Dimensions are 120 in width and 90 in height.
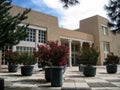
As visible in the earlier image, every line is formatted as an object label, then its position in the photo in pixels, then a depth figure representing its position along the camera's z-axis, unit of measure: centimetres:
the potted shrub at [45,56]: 633
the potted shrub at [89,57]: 883
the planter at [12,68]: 1115
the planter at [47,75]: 636
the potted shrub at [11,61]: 1090
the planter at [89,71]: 822
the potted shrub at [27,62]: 867
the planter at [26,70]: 866
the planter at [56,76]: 544
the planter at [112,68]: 1025
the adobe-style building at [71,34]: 1555
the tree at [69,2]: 365
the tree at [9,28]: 498
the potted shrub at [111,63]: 1028
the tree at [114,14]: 463
